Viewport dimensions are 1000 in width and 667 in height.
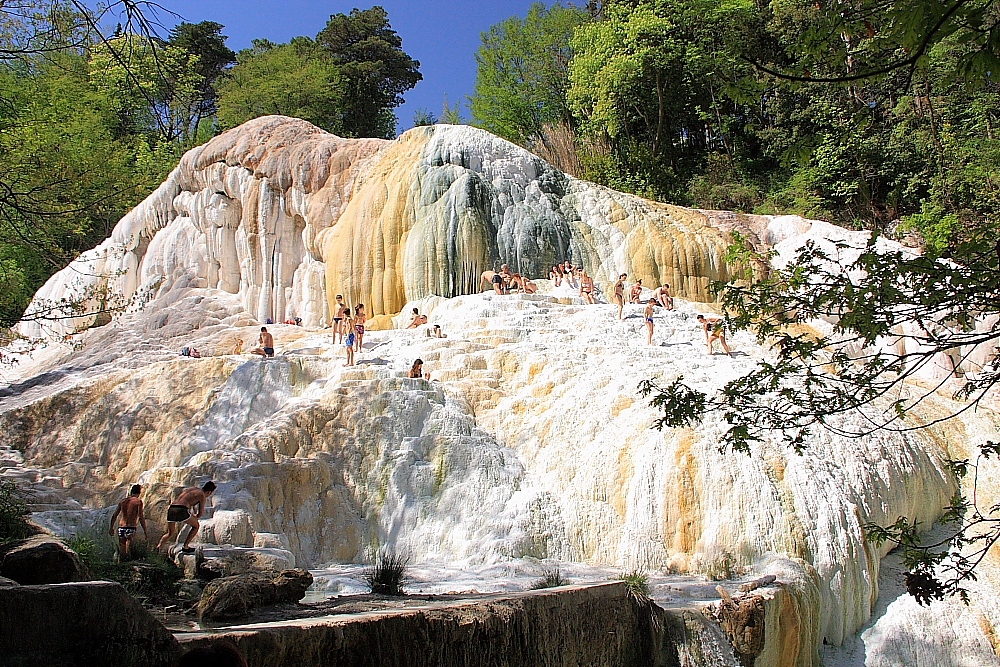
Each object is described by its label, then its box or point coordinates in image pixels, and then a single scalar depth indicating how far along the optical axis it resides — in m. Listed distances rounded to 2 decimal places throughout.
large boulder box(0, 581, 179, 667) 3.80
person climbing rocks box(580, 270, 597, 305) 17.44
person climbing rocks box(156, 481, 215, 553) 8.62
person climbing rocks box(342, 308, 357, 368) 13.00
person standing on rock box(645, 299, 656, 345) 14.45
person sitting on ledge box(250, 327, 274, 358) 14.87
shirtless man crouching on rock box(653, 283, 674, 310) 17.02
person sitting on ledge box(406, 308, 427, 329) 16.14
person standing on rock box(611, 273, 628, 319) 16.85
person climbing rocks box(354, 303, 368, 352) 14.54
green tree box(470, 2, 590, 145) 33.84
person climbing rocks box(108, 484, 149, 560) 8.41
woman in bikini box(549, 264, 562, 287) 18.27
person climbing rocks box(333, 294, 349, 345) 15.54
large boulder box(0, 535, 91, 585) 5.54
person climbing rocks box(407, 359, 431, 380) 12.55
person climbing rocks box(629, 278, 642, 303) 17.45
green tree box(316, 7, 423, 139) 36.72
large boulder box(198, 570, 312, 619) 5.97
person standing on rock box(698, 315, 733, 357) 14.14
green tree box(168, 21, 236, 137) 39.56
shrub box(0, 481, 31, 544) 7.57
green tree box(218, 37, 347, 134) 33.56
